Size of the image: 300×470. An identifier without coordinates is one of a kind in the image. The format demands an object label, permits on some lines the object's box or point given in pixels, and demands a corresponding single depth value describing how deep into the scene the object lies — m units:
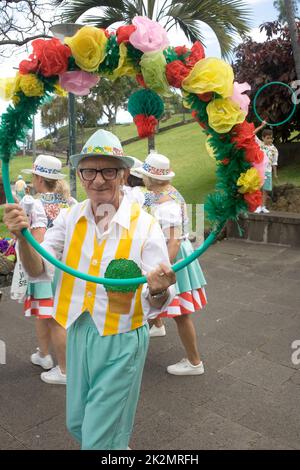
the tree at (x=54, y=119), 24.74
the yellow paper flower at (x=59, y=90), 2.34
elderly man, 2.11
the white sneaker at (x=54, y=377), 3.62
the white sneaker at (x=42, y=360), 3.86
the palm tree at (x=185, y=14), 7.57
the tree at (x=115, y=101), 14.18
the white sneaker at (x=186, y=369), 3.76
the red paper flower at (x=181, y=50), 2.11
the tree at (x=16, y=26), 9.61
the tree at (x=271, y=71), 10.75
